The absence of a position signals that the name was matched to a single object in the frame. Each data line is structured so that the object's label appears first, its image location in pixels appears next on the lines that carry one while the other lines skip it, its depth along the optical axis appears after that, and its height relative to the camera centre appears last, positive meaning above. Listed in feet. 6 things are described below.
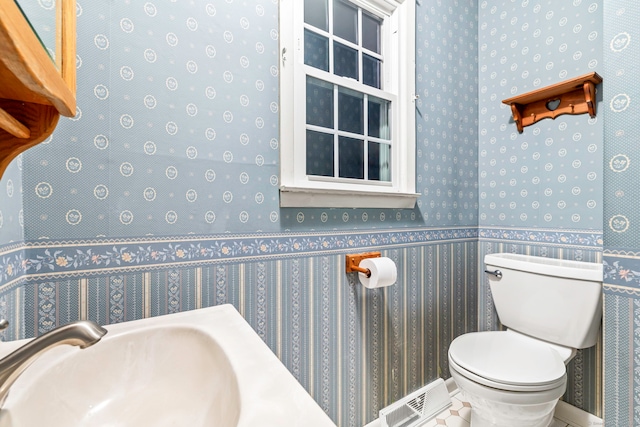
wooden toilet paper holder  4.00 -0.74
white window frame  3.49 +1.36
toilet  3.41 -2.00
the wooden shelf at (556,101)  4.34 +1.85
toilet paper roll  3.85 -0.84
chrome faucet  1.17 -0.57
